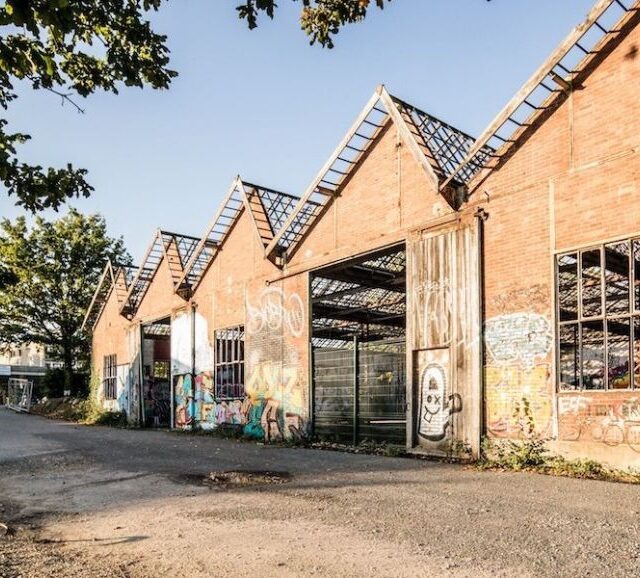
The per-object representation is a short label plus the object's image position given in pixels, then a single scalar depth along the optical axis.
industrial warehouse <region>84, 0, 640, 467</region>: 10.05
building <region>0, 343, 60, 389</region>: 63.97
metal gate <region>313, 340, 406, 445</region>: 13.63
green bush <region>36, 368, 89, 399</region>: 39.03
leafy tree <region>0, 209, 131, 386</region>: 35.25
